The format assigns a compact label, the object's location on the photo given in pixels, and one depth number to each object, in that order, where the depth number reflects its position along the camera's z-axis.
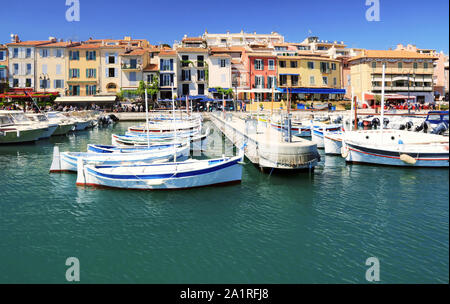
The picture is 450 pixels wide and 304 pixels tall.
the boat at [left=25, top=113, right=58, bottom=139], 42.78
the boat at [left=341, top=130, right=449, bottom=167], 21.14
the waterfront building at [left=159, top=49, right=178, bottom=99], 71.31
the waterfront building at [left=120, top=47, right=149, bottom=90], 71.31
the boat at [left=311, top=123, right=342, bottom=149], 35.00
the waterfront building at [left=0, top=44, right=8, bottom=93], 71.25
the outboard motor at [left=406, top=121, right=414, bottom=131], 45.81
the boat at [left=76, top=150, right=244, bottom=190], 18.89
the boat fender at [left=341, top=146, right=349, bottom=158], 26.21
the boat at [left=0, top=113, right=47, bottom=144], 37.60
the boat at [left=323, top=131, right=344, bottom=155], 30.05
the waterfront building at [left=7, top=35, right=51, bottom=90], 71.81
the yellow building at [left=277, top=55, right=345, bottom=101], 73.69
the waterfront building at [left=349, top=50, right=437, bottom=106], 76.81
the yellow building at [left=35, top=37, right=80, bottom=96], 72.31
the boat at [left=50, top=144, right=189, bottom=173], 22.48
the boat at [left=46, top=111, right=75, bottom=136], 46.97
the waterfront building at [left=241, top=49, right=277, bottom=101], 73.81
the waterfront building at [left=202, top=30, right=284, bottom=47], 105.38
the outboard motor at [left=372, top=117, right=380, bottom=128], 54.09
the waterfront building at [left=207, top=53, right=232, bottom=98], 72.88
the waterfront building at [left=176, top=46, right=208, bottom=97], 73.31
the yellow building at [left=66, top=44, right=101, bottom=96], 72.62
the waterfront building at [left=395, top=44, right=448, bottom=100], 91.64
